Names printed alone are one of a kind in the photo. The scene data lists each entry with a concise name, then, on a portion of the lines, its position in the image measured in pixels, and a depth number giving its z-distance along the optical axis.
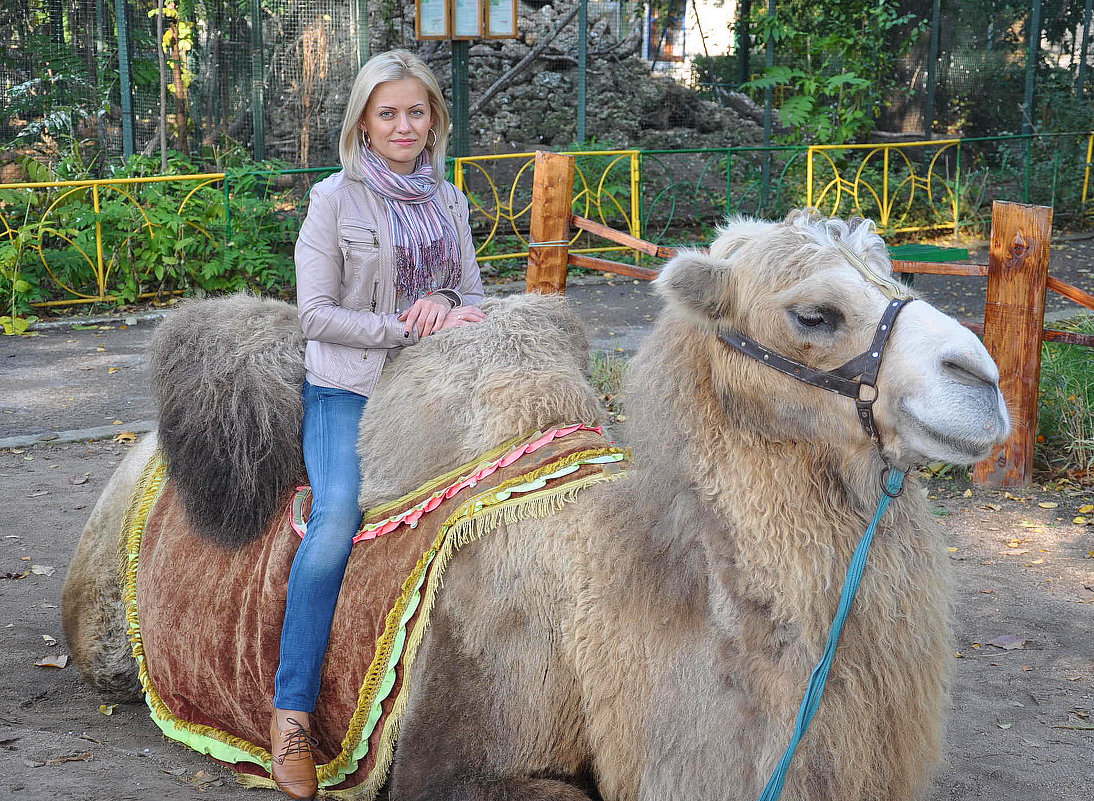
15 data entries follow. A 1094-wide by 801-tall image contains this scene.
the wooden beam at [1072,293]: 5.64
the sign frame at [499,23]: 11.30
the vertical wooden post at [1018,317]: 5.71
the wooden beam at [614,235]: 6.28
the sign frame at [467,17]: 11.18
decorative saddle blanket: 2.91
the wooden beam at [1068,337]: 5.82
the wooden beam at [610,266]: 6.68
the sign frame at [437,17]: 11.15
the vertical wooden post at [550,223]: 6.44
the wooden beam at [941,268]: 5.55
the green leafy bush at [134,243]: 10.04
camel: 2.36
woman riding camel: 3.09
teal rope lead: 2.33
